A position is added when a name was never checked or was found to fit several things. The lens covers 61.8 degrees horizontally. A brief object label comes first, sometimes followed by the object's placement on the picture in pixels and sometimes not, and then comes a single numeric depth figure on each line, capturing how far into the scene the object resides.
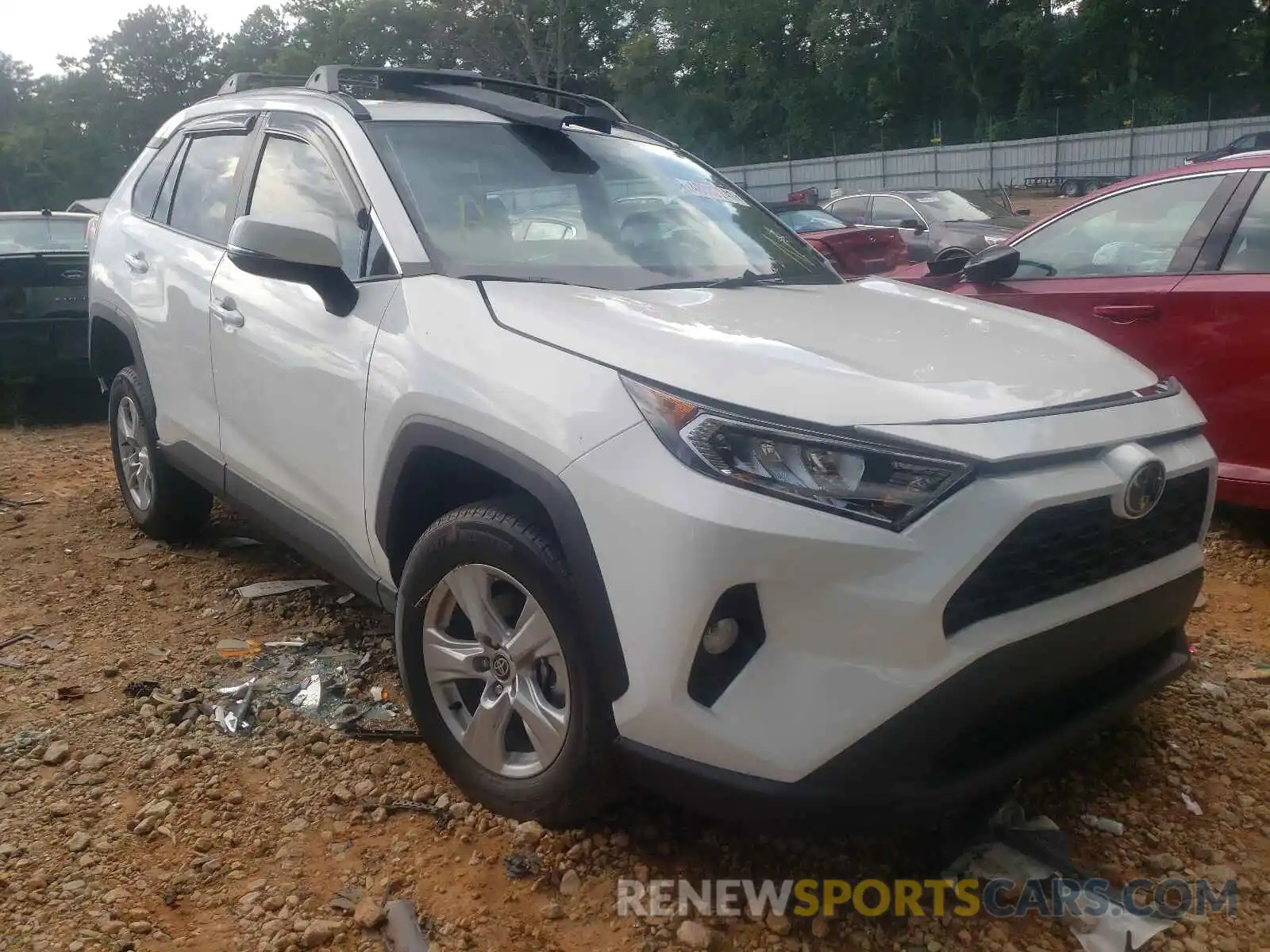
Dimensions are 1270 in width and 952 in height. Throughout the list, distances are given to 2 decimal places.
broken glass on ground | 3.22
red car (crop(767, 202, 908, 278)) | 10.02
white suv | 1.93
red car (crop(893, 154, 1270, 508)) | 3.90
